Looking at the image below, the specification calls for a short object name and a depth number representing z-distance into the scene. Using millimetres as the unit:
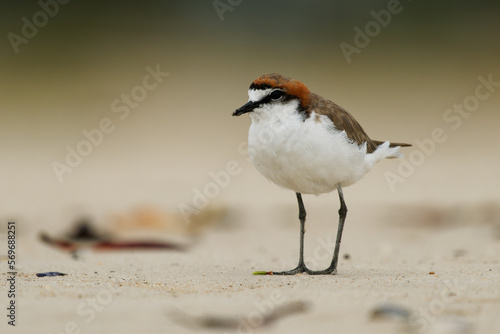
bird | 9094
